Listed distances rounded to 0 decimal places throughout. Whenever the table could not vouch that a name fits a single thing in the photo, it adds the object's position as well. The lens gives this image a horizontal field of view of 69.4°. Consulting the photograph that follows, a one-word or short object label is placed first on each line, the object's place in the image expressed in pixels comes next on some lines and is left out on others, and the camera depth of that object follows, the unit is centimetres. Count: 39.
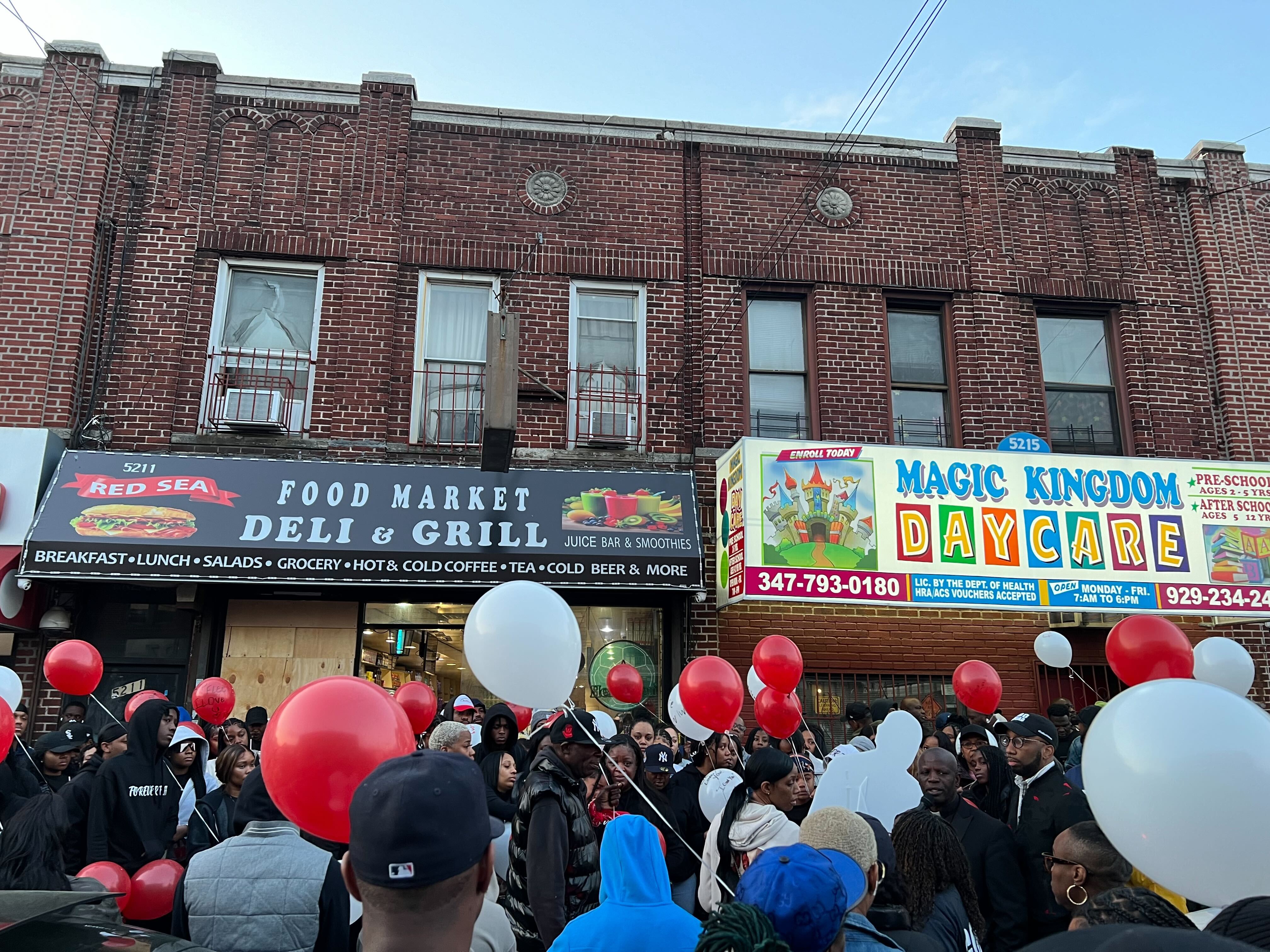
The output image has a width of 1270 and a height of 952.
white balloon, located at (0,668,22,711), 659
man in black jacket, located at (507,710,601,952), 391
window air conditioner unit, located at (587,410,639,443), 1121
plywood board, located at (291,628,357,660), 1042
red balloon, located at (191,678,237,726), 795
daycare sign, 942
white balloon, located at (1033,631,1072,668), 970
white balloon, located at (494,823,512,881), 476
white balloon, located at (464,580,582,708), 471
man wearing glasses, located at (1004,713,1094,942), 449
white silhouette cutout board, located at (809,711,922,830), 548
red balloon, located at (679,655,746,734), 662
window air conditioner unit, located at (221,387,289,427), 1059
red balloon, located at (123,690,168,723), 609
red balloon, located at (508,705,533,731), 805
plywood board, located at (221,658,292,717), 1023
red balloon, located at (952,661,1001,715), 878
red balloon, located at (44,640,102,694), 716
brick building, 1071
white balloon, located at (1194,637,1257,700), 729
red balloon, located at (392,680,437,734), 759
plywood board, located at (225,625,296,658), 1038
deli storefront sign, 937
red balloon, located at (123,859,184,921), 461
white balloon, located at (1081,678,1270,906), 246
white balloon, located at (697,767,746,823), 523
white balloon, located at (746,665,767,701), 861
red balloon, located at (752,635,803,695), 739
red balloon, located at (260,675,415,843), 305
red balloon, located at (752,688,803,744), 719
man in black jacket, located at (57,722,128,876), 520
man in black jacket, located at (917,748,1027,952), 442
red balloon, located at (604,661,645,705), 956
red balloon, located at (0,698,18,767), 495
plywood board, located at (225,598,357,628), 1048
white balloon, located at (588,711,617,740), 827
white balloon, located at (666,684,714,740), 840
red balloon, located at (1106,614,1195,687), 611
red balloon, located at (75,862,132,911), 453
